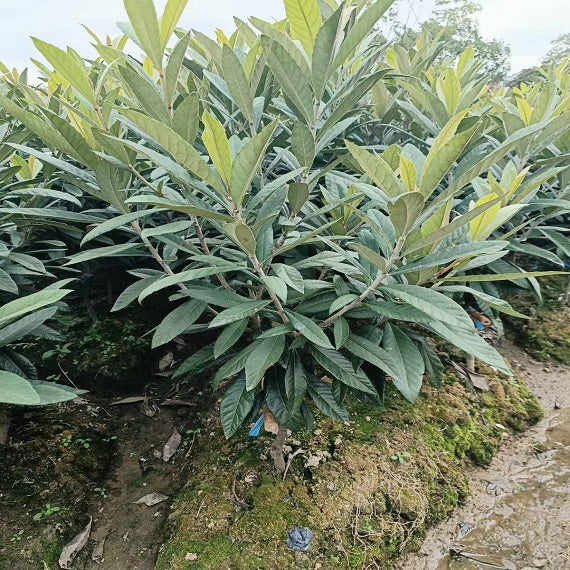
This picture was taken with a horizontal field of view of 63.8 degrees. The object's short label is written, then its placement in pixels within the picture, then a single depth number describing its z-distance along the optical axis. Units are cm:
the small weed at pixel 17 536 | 151
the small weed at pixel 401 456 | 178
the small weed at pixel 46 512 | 159
